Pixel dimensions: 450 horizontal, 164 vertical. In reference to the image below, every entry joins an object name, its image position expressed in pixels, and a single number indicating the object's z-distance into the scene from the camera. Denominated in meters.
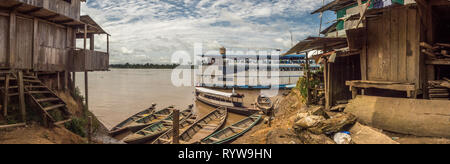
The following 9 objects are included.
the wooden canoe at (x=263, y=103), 16.54
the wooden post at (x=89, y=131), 8.73
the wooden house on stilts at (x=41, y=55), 8.53
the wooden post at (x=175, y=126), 8.20
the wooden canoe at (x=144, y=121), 13.12
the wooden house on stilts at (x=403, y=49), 5.84
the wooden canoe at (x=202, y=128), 11.62
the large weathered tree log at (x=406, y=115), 5.34
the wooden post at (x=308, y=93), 9.84
